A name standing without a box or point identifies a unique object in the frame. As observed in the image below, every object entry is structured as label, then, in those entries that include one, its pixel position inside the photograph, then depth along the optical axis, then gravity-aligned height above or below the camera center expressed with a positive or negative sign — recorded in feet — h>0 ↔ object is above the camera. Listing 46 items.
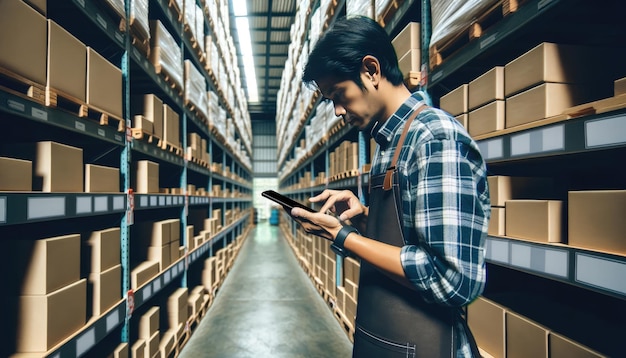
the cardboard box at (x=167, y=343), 10.75 -4.96
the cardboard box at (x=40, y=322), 5.58 -2.20
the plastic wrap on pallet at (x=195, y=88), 14.56 +4.38
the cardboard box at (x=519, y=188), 5.98 -0.02
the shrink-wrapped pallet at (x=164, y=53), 10.82 +4.40
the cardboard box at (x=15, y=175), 4.88 +0.16
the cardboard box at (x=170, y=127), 11.99 +2.14
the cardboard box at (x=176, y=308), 12.32 -4.36
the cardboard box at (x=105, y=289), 7.19 -2.21
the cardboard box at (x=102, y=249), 7.41 -1.36
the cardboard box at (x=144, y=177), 10.37 +0.27
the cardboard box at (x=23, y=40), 4.86 +2.18
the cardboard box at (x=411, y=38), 8.61 +3.71
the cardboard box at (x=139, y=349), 8.97 -4.26
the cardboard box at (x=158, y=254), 11.00 -2.16
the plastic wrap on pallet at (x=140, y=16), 8.64 +4.35
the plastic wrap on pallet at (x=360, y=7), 10.88 +5.94
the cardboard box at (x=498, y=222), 5.78 -0.58
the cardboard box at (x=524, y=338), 5.10 -2.32
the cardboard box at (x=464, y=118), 6.71 +1.33
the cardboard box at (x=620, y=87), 3.86 +1.11
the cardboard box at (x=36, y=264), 5.68 -1.27
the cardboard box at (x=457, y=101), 6.77 +1.73
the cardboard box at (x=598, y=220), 3.92 -0.39
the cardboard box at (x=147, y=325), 9.98 -3.99
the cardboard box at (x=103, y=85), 7.11 +2.19
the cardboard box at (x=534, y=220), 4.87 -0.49
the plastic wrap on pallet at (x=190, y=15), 13.76 +7.02
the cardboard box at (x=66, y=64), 5.90 +2.21
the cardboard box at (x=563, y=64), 4.99 +1.78
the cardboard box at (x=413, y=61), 8.53 +3.08
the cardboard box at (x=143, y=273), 9.04 -2.39
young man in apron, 3.04 -0.23
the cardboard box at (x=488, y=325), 5.94 -2.48
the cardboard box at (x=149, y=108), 11.03 +2.47
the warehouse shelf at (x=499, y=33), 4.74 +2.41
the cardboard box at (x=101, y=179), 7.14 +0.15
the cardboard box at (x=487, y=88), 5.85 +1.71
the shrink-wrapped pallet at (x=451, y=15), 5.86 +3.09
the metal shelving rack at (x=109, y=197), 5.08 -0.21
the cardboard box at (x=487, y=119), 5.83 +1.18
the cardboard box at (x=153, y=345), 9.71 -4.57
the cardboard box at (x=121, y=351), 7.83 -3.73
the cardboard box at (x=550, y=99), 4.94 +1.26
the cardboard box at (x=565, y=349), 4.34 -2.11
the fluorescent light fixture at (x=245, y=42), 34.60 +16.68
